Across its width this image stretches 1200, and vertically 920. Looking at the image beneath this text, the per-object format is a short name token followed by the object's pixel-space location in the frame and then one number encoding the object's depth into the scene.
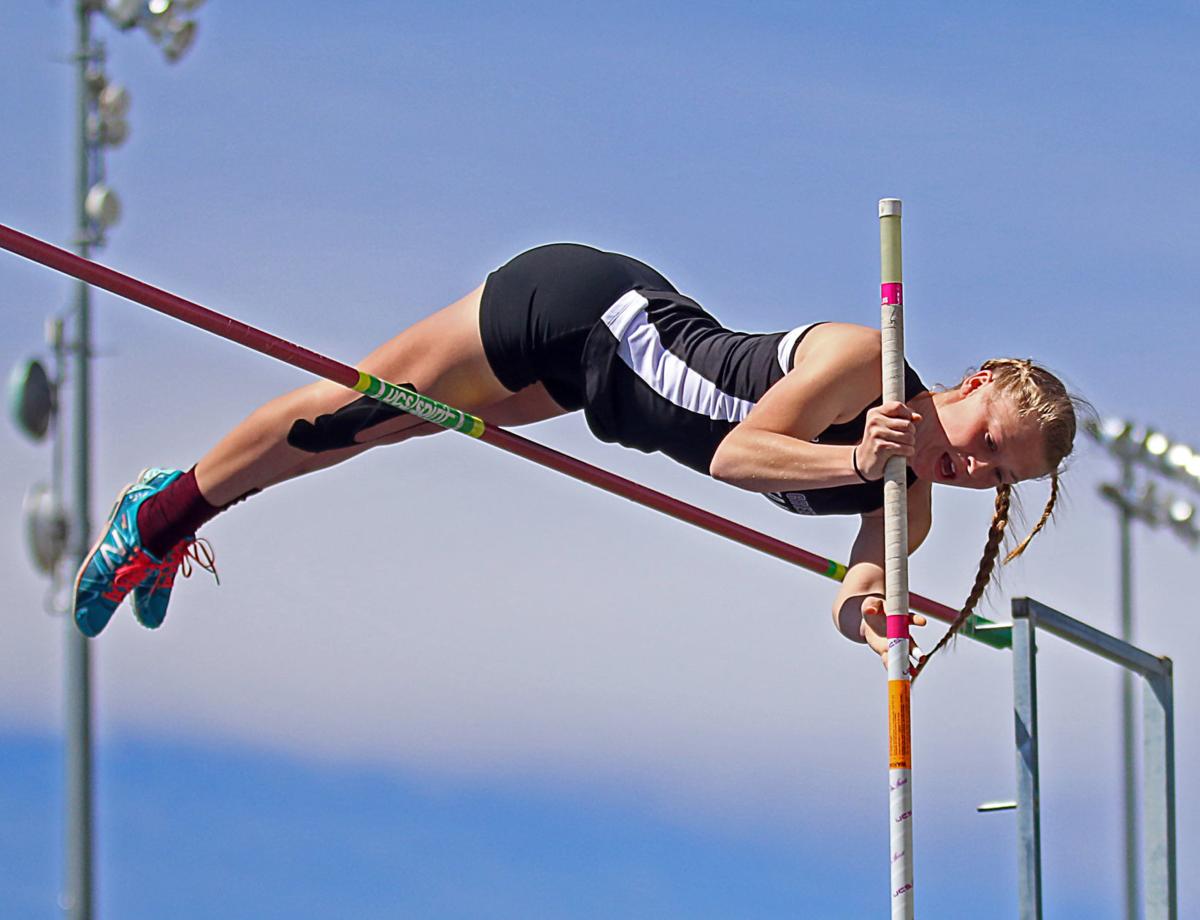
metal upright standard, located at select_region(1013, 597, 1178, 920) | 9.84
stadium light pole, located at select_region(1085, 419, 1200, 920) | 28.72
